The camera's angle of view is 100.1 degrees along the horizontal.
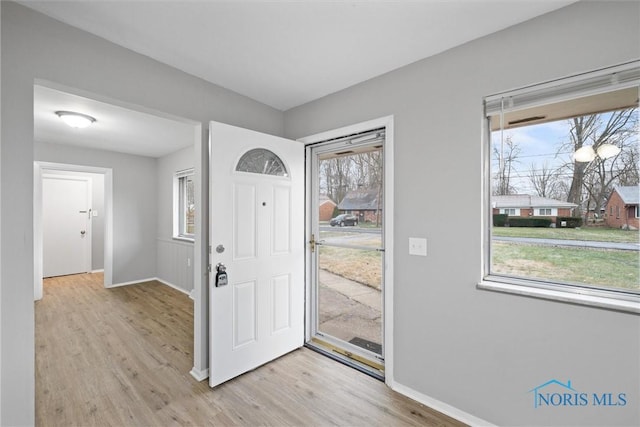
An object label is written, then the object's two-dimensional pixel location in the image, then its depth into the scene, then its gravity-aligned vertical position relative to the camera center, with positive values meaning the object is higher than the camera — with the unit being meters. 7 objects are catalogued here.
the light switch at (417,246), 1.87 -0.24
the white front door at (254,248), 2.03 -0.30
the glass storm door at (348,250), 2.34 -0.35
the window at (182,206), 4.63 +0.11
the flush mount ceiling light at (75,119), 2.88 +1.02
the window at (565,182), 1.36 +0.17
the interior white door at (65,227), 5.12 -0.29
